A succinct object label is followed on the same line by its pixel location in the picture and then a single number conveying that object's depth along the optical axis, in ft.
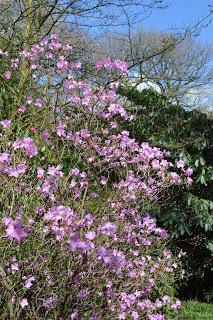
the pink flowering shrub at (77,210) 8.20
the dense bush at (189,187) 17.97
